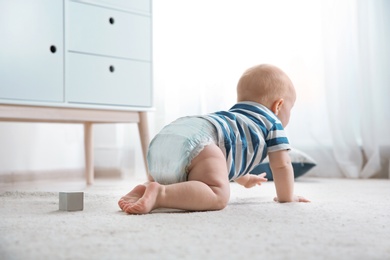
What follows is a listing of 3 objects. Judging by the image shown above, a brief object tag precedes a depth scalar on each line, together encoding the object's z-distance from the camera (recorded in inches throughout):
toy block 47.8
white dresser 73.3
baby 46.2
